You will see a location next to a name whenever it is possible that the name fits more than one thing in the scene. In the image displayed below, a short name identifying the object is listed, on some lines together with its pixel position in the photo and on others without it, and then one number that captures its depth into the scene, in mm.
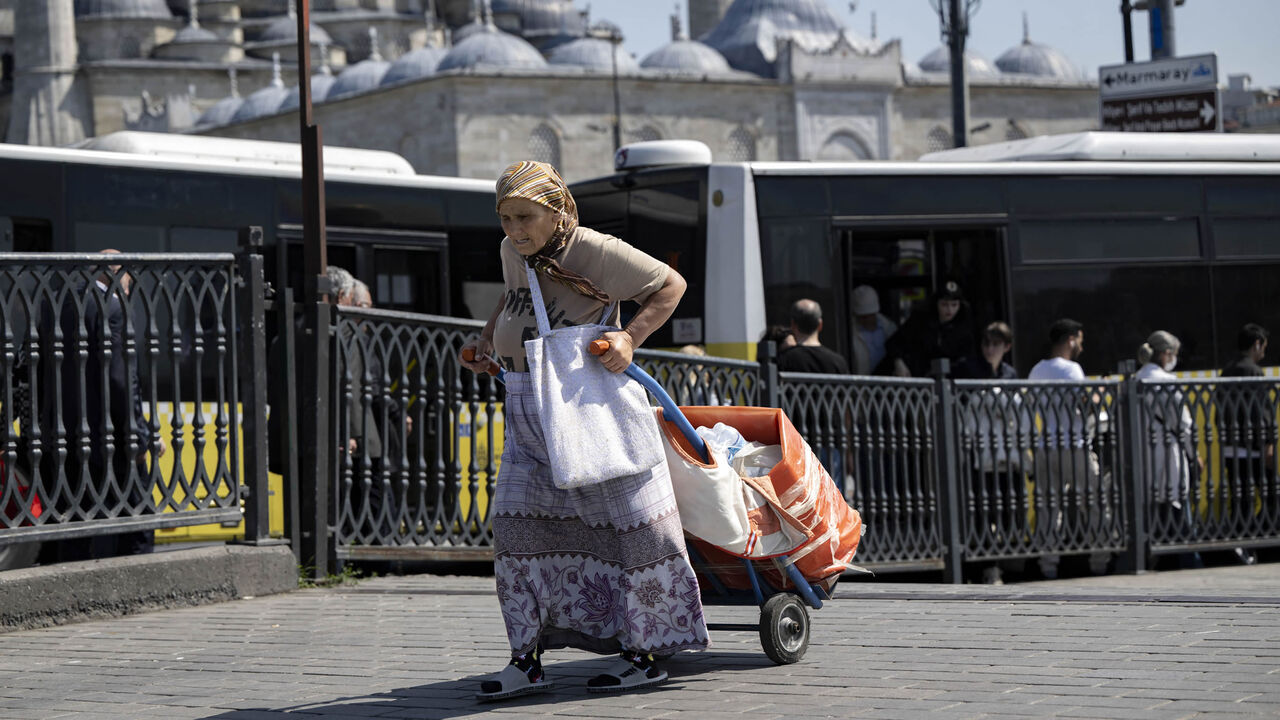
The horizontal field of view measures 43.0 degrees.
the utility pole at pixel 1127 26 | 20125
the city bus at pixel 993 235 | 12000
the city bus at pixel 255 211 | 11250
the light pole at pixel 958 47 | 19828
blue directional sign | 18172
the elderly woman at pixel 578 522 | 4559
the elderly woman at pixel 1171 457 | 10367
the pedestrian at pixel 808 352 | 9570
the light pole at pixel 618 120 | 55031
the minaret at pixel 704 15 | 81312
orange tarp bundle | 4898
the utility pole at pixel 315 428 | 7297
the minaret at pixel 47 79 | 67938
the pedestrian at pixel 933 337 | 11531
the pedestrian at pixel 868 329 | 12016
